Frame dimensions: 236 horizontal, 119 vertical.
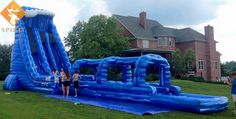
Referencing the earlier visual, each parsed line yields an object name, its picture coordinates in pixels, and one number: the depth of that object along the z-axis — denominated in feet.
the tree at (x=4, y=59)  82.02
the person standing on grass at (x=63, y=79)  37.62
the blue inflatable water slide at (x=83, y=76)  27.85
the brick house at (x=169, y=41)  93.71
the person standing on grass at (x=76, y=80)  37.27
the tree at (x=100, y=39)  80.72
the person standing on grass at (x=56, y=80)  39.99
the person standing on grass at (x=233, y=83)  26.23
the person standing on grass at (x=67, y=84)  37.44
